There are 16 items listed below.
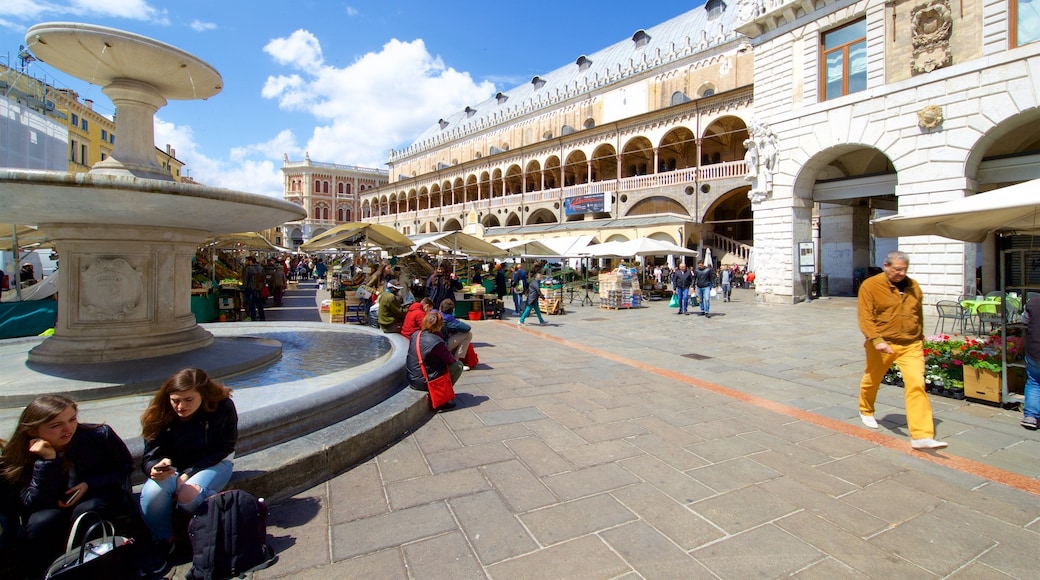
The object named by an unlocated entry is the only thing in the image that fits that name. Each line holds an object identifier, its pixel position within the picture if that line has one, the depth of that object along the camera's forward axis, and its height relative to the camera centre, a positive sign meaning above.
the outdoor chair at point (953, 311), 9.36 -0.52
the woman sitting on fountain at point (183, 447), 2.41 -0.84
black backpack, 2.28 -1.19
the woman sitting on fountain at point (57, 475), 2.06 -0.82
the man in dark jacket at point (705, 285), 13.76 +0.10
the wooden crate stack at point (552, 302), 14.81 -0.36
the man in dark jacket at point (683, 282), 14.11 +0.21
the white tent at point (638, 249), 18.25 +1.60
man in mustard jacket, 4.10 -0.43
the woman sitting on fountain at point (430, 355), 4.71 -0.63
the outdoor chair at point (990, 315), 8.47 -0.52
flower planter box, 5.29 -1.10
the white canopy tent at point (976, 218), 4.68 +0.76
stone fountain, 3.85 +0.68
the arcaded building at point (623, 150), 26.84 +9.95
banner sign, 31.59 +5.80
